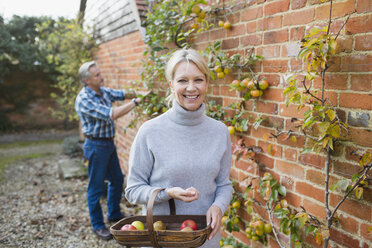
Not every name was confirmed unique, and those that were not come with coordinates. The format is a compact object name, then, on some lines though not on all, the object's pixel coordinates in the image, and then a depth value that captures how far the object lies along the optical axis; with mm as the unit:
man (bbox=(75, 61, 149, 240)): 3548
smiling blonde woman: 1636
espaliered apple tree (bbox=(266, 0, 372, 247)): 1598
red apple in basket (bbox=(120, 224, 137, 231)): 1525
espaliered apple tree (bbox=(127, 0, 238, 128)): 2734
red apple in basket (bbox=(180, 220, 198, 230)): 1554
